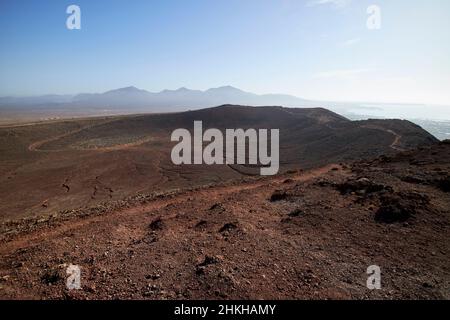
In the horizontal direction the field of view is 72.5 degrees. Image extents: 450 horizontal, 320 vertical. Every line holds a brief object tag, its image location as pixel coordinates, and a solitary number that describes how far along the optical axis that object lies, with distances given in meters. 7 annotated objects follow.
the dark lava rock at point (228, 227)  9.26
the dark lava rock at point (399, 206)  9.70
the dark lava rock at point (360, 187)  12.05
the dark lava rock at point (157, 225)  9.80
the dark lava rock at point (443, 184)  11.96
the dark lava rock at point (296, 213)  10.36
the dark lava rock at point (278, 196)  12.30
